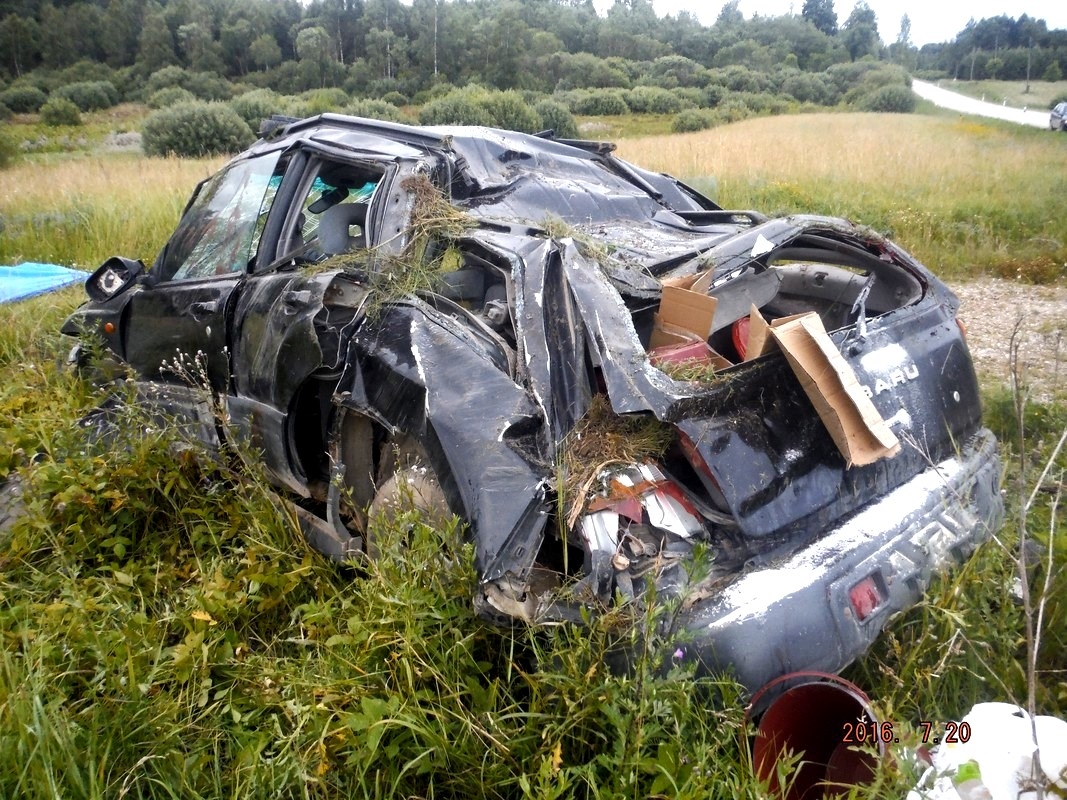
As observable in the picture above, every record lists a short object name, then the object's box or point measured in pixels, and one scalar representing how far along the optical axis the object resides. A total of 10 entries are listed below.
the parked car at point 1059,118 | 21.03
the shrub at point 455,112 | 19.50
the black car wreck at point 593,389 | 1.92
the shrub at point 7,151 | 16.84
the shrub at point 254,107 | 24.69
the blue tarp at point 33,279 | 6.59
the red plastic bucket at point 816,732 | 1.76
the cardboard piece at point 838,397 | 2.11
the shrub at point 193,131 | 20.31
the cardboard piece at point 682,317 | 2.36
